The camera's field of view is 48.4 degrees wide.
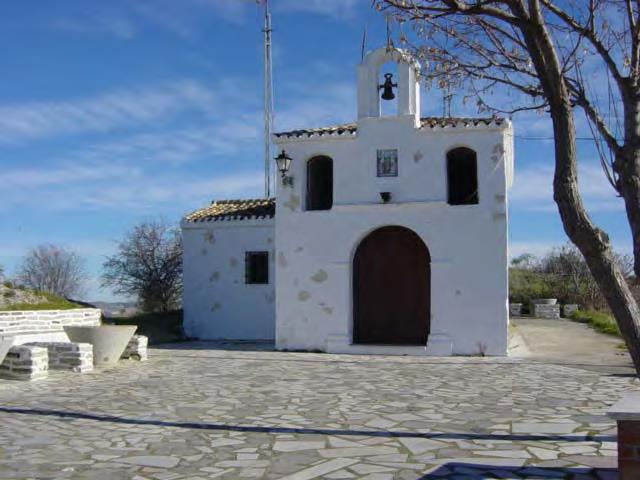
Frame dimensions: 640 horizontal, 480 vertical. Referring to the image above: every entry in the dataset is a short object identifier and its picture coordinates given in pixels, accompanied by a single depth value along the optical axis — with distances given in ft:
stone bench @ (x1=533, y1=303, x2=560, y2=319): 89.39
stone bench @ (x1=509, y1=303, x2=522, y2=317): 96.95
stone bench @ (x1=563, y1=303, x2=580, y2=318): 92.34
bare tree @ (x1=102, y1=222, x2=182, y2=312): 75.15
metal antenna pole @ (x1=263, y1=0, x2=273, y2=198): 74.64
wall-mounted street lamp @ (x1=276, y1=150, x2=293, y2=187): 50.29
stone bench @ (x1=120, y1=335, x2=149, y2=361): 43.65
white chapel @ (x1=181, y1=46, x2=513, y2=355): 47.01
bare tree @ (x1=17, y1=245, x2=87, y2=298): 111.96
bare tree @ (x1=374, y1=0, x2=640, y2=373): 16.81
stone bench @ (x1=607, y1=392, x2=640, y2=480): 14.99
